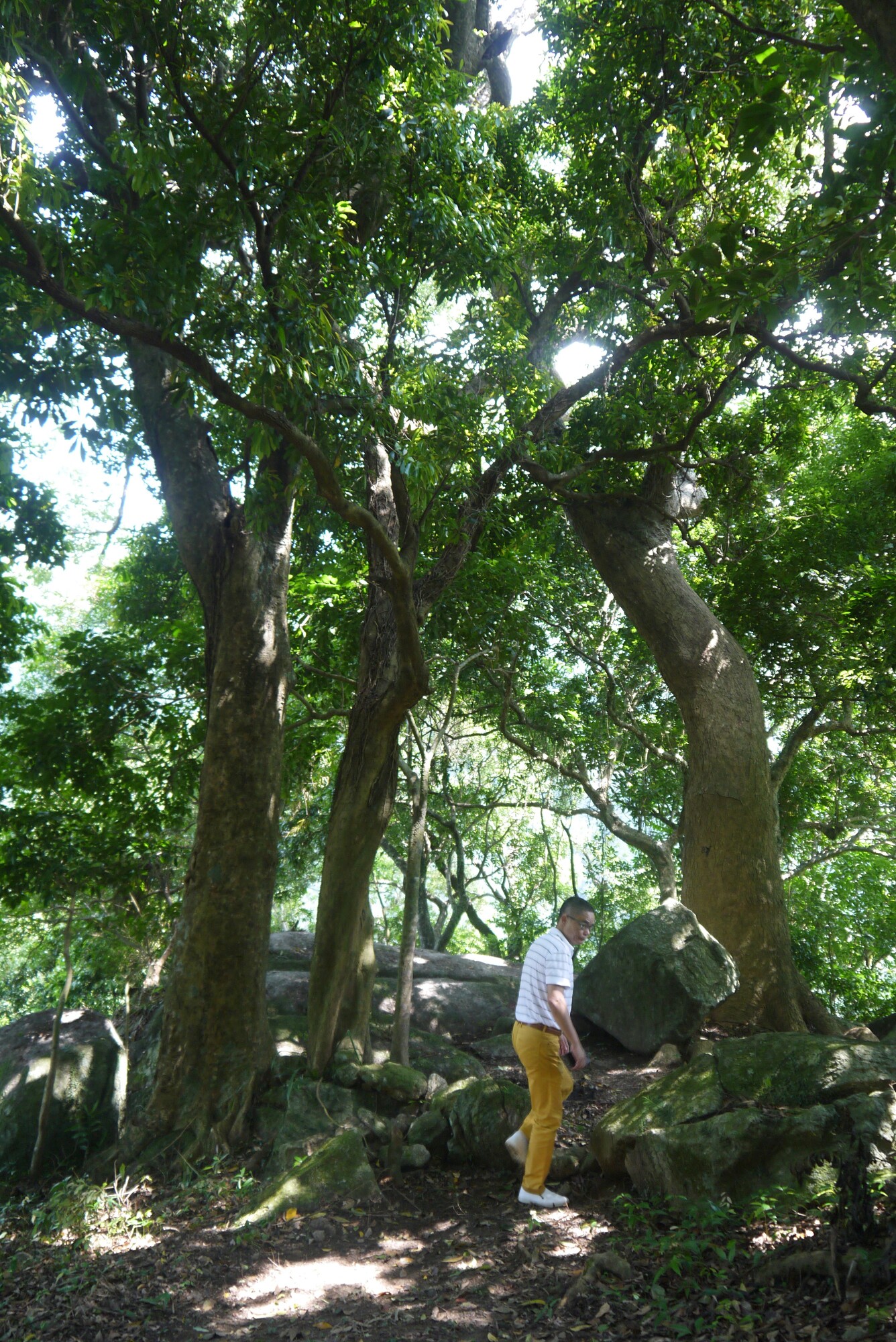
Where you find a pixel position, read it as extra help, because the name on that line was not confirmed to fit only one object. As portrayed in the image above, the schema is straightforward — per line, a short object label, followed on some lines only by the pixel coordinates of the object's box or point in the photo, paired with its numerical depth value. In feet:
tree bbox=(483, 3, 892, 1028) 25.82
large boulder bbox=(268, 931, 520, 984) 37.86
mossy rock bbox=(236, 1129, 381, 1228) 16.96
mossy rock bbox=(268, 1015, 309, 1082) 22.61
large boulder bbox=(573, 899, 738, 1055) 25.05
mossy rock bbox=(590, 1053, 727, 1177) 15.93
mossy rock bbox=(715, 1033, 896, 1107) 15.51
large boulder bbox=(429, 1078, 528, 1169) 18.69
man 16.11
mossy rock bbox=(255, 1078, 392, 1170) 20.10
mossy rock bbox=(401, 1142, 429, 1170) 19.08
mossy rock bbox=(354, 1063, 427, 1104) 22.40
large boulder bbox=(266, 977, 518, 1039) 32.30
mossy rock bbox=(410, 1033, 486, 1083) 25.71
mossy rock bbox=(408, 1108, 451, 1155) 19.71
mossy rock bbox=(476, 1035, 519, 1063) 28.76
